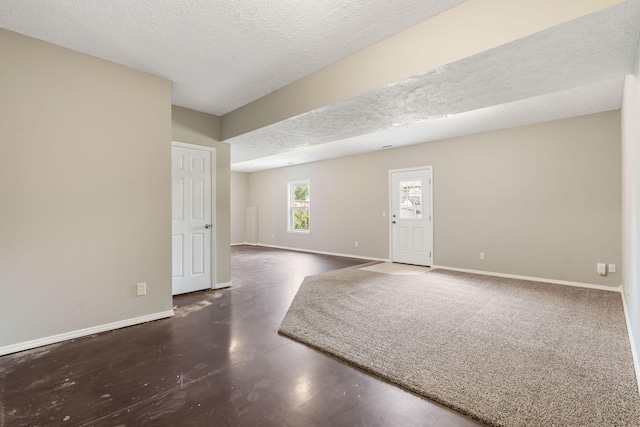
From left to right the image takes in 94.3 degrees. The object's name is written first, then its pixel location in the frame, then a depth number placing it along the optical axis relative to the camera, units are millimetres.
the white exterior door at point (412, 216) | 5953
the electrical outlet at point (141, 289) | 3034
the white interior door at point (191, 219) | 4000
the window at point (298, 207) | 8562
